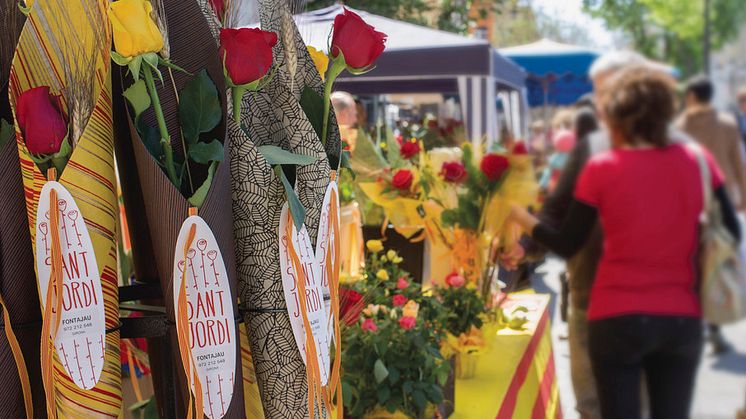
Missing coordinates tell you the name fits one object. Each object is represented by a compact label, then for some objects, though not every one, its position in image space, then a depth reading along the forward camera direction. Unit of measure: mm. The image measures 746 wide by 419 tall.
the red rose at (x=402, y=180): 2283
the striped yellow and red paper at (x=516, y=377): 1870
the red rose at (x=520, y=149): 2301
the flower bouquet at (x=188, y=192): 790
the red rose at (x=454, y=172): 2205
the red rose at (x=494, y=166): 2189
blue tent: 10461
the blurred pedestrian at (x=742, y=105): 3457
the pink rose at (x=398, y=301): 1660
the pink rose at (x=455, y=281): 2014
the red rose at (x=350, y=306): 1390
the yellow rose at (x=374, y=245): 1808
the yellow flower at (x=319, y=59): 1011
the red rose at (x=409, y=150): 2531
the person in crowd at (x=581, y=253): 2162
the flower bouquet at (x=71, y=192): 772
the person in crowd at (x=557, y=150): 4216
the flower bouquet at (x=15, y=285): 820
